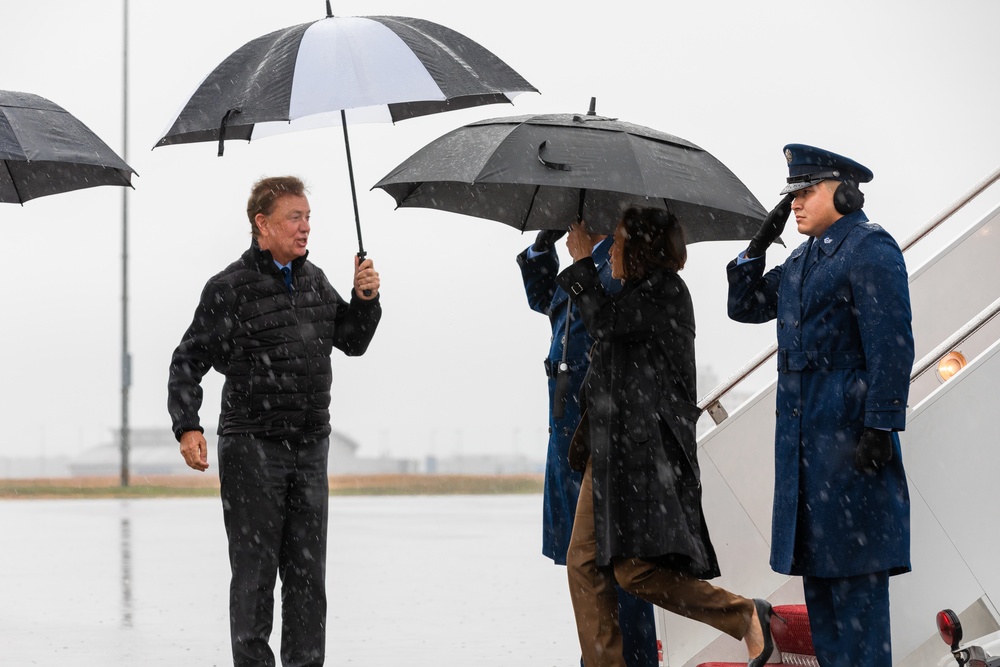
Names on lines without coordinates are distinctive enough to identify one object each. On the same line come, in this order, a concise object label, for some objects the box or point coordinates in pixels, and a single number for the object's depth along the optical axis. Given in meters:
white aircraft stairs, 8.66
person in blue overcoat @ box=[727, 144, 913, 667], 8.05
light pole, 46.01
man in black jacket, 9.79
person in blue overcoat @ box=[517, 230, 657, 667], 9.98
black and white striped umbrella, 9.38
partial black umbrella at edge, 9.20
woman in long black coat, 8.75
